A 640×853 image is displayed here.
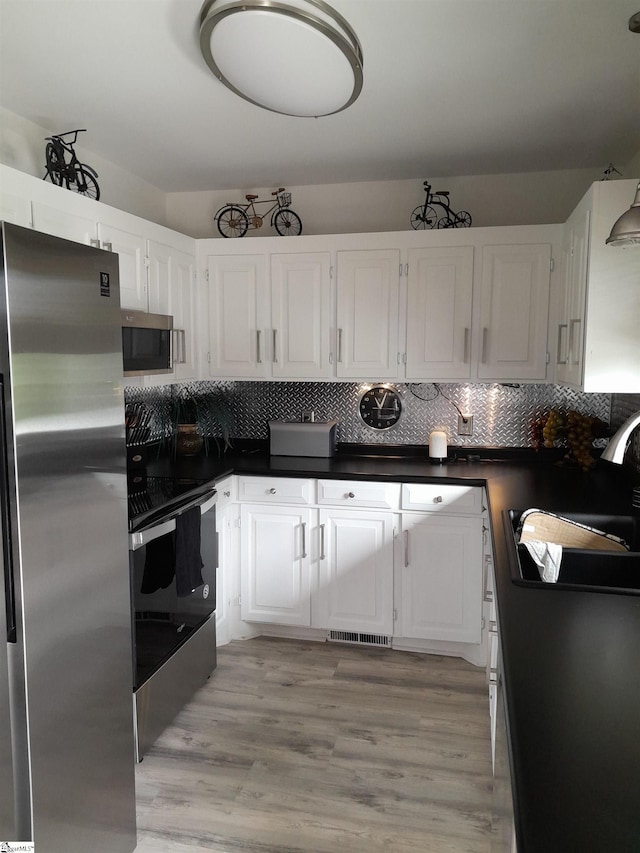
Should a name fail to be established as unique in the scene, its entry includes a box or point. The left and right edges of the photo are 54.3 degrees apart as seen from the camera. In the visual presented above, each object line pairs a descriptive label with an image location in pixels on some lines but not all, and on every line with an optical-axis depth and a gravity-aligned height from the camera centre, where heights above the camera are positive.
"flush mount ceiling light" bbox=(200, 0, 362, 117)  1.65 +0.89
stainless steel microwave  2.47 +0.07
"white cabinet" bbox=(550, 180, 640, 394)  2.32 +0.23
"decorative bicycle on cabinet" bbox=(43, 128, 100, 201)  2.60 +0.81
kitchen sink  1.87 -0.62
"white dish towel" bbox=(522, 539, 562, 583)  1.80 -0.57
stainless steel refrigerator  1.48 -0.50
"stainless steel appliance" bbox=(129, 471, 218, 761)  2.36 -0.97
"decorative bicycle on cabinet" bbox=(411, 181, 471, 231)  3.53 +0.84
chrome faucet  1.64 -0.21
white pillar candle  3.47 -0.47
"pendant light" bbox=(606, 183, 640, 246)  1.58 +0.35
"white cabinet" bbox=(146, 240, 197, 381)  3.13 +0.34
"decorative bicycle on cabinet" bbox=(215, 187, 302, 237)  3.73 +0.86
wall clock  3.75 -0.27
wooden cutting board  2.09 -0.57
